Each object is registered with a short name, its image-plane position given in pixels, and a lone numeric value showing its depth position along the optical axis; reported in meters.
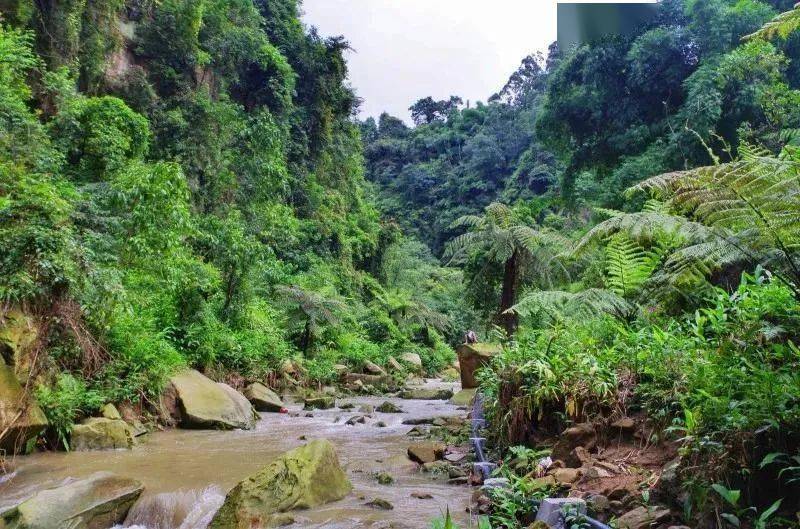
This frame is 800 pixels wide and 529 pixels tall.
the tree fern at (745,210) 3.22
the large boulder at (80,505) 4.18
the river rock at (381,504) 4.80
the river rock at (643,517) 2.75
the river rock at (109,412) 7.66
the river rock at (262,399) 11.21
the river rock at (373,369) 18.06
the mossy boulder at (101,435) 6.96
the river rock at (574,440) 3.98
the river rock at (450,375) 22.38
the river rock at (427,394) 14.02
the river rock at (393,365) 19.70
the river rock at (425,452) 6.29
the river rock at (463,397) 11.89
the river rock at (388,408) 11.37
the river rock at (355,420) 9.73
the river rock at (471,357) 11.63
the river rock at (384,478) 5.66
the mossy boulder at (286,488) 4.45
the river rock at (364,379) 16.23
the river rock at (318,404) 11.88
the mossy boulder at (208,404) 8.77
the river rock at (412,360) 21.03
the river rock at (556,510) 3.04
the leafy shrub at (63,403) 6.77
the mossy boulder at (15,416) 6.06
